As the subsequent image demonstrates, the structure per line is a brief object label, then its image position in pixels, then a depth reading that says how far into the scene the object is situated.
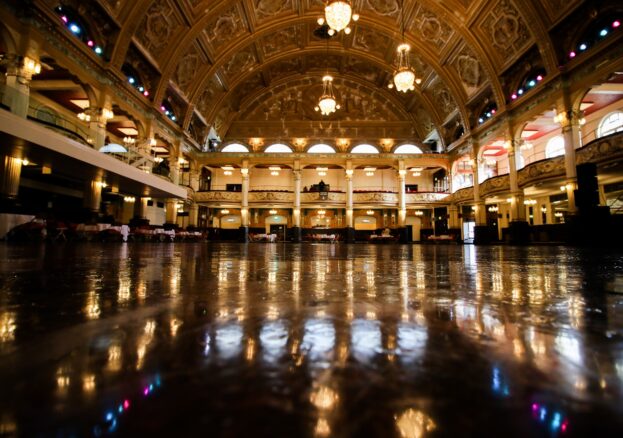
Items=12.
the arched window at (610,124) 15.13
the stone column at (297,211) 23.00
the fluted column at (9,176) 8.94
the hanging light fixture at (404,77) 12.78
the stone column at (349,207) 23.00
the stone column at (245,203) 22.88
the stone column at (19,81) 8.78
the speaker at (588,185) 6.57
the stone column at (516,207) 15.30
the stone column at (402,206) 22.55
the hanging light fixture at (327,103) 14.41
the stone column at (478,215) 18.17
